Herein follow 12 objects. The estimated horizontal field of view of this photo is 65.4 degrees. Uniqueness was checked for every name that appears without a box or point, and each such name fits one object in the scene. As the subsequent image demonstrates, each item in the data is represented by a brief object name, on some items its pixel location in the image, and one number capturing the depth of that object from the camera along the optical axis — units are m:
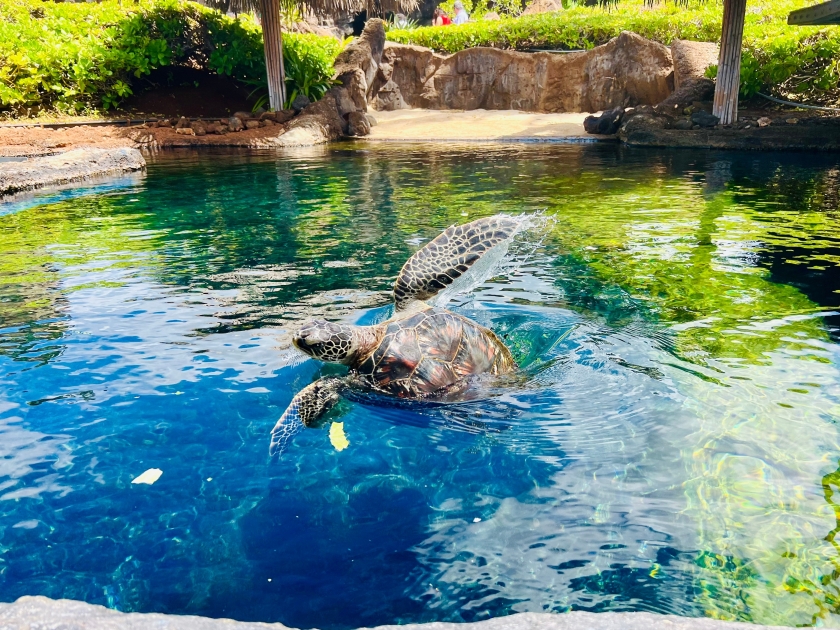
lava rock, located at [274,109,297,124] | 17.25
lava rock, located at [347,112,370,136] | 18.12
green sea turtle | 3.54
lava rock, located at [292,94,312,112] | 18.12
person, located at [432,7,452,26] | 26.28
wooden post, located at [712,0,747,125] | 12.87
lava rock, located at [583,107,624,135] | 15.92
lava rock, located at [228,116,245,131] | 16.47
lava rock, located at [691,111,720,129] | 13.86
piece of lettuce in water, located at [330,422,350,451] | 3.37
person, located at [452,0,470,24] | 25.17
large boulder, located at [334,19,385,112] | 19.14
